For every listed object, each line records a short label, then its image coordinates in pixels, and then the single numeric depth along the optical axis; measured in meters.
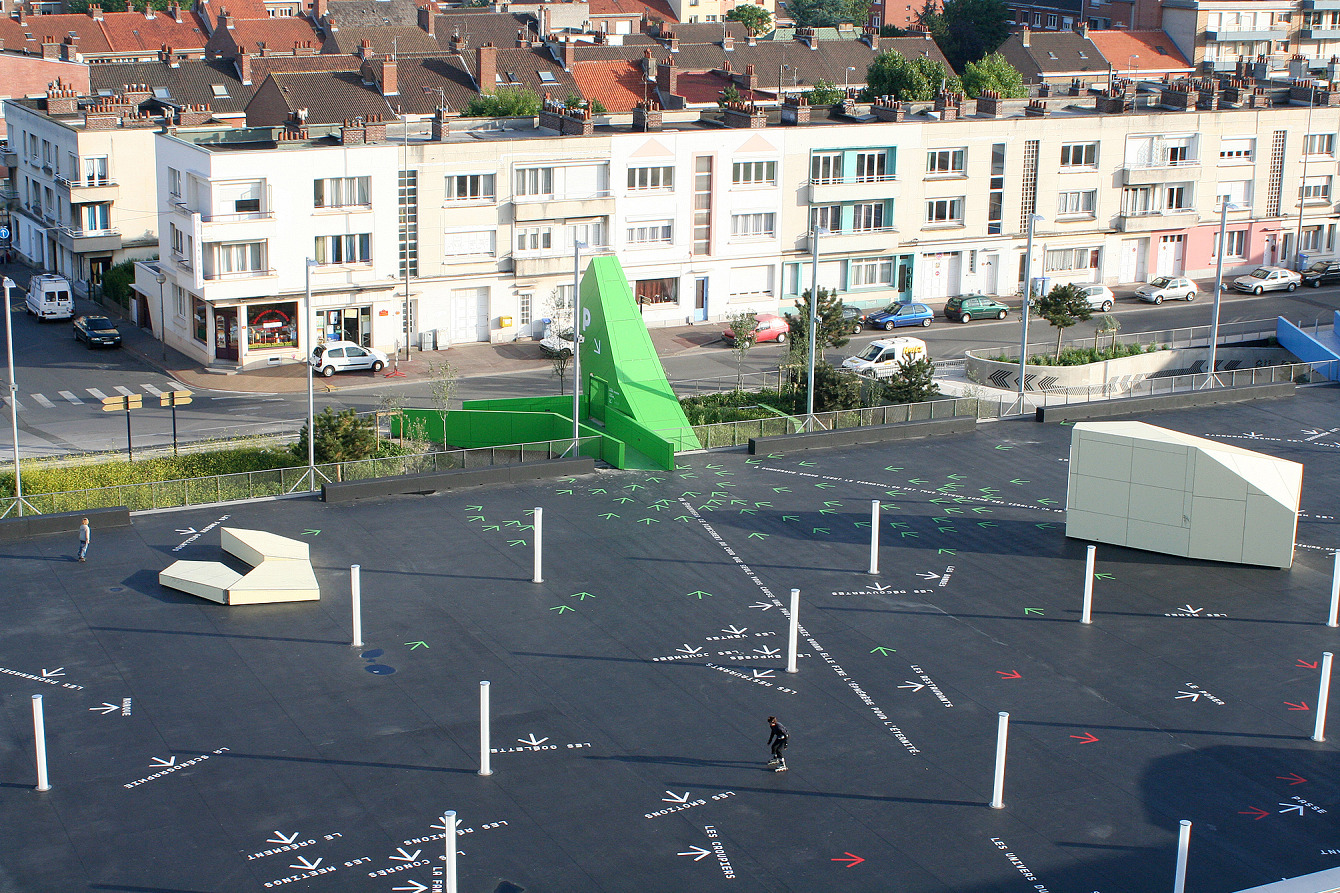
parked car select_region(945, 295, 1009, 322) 71.88
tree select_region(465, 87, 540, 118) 78.38
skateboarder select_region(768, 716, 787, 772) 25.50
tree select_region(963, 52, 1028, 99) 90.31
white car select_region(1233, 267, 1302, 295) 77.19
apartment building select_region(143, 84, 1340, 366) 62.59
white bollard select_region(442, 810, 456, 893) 21.83
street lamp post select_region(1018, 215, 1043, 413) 49.35
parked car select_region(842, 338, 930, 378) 63.22
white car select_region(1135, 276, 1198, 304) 75.62
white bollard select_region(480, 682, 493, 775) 25.31
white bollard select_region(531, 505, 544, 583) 33.31
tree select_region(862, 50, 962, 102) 88.94
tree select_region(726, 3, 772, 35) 128.50
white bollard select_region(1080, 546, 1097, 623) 32.25
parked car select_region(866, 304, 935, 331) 70.62
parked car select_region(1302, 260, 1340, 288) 78.94
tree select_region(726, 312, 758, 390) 61.88
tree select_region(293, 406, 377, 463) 43.34
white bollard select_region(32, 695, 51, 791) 24.70
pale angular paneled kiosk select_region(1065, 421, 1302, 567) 34.38
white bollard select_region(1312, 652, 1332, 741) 27.27
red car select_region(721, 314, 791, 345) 68.75
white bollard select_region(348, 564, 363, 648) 30.16
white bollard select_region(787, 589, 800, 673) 29.23
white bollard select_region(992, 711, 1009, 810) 24.72
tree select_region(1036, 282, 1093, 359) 61.66
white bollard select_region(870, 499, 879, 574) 34.06
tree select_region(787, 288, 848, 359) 55.91
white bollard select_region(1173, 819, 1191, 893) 22.19
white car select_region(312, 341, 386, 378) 62.06
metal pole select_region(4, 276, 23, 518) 37.51
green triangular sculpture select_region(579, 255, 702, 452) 42.91
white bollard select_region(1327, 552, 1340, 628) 31.93
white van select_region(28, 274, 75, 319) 68.88
